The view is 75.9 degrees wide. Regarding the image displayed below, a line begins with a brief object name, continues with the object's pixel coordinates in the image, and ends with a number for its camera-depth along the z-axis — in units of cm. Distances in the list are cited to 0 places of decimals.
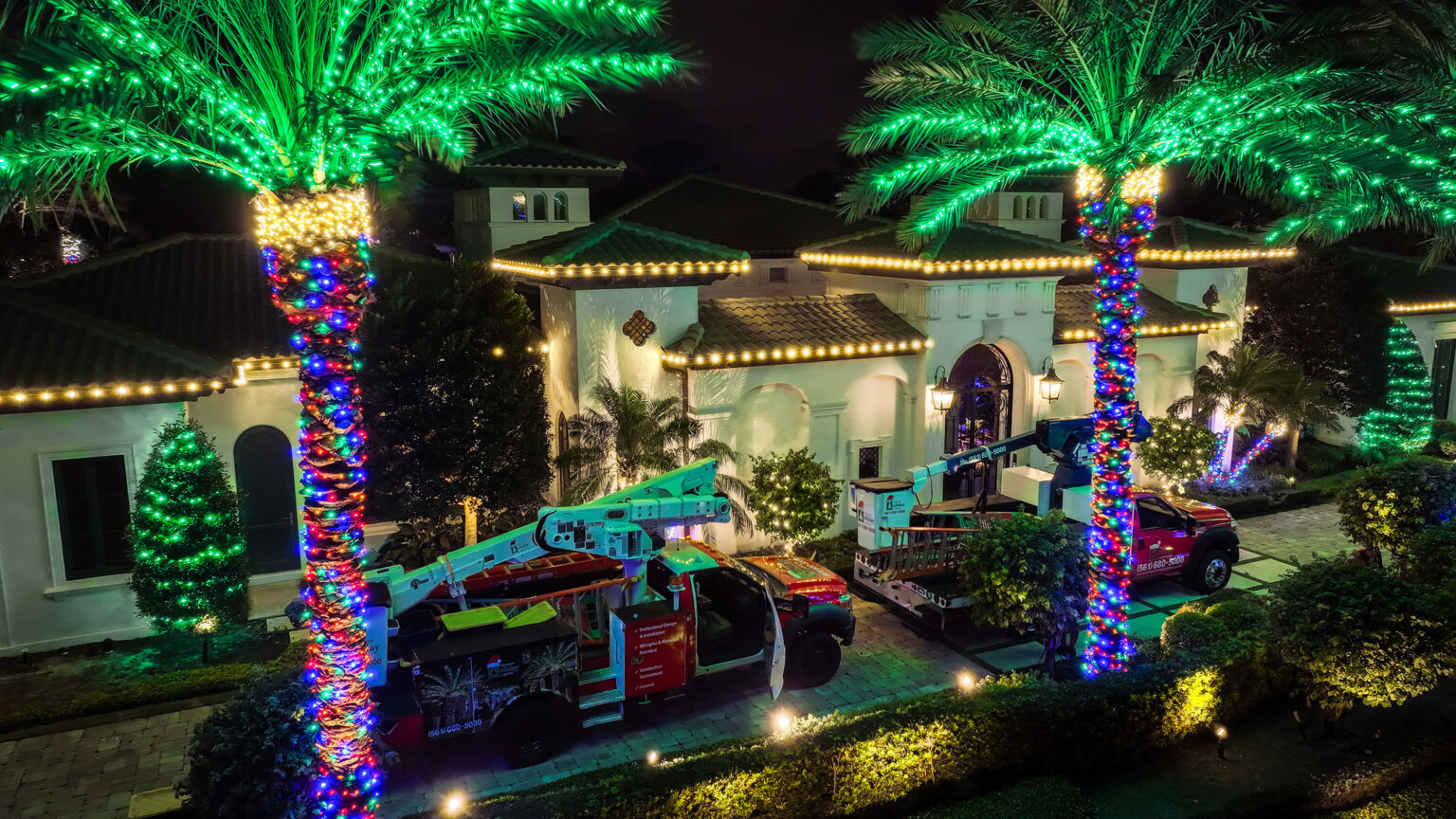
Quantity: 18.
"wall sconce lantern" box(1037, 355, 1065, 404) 1831
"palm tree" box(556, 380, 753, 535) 1573
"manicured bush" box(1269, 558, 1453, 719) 1022
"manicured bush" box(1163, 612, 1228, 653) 1210
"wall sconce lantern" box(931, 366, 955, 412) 1817
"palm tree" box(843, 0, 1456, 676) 1070
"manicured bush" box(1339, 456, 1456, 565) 1545
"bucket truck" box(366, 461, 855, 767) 1054
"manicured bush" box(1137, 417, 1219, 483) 1972
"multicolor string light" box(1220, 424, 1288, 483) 2209
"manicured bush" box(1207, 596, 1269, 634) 1247
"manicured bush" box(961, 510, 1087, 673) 1255
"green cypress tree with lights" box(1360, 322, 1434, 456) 2412
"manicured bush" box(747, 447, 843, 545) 1620
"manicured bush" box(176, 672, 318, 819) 844
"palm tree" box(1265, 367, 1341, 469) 2127
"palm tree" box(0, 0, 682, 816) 699
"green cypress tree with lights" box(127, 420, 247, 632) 1314
